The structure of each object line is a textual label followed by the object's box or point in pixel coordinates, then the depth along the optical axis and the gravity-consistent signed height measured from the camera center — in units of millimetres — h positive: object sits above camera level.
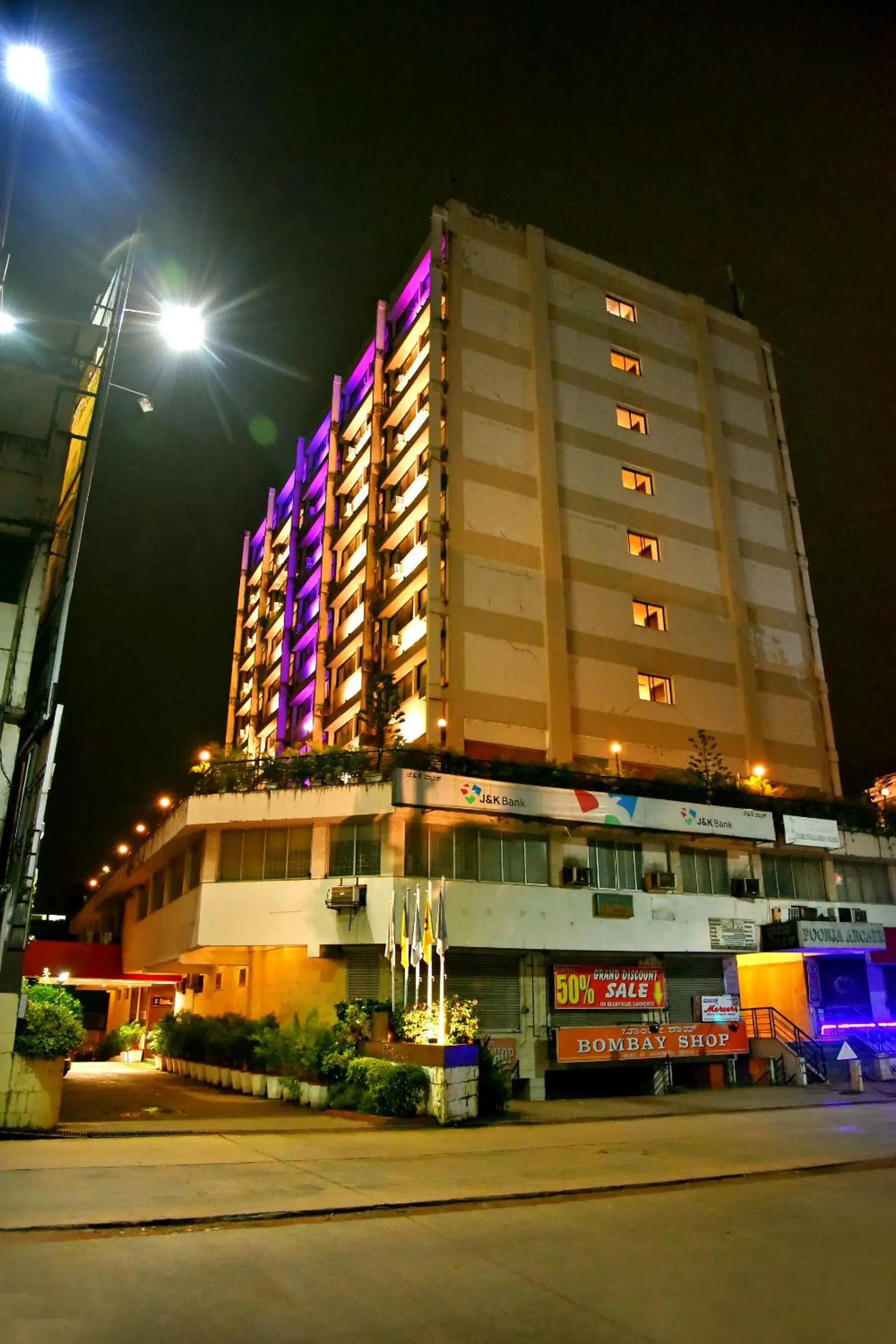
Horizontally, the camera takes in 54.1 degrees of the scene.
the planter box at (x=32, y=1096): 14688 -1575
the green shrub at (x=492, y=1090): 18688 -1821
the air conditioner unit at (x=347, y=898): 23734 +2544
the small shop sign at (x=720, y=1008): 28750 -229
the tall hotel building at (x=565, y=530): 36938 +21048
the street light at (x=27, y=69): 10734 +10723
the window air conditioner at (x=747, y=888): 29906 +3607
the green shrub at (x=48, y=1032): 15016 -573
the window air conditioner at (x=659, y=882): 28109 +3555
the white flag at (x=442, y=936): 19766 +1360
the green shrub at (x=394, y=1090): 17656 -1744
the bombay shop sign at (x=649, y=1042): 24922 -1188
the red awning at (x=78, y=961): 40531 +1627
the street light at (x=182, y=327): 14008 +10168
